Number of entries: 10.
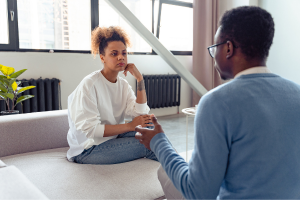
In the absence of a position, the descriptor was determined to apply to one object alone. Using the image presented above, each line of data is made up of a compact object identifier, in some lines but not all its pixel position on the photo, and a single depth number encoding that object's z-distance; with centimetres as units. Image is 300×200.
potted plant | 222
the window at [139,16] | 398
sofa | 91
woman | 147
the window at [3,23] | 305
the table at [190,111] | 210
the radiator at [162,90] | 429
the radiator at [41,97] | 315
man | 61
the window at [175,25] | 441
